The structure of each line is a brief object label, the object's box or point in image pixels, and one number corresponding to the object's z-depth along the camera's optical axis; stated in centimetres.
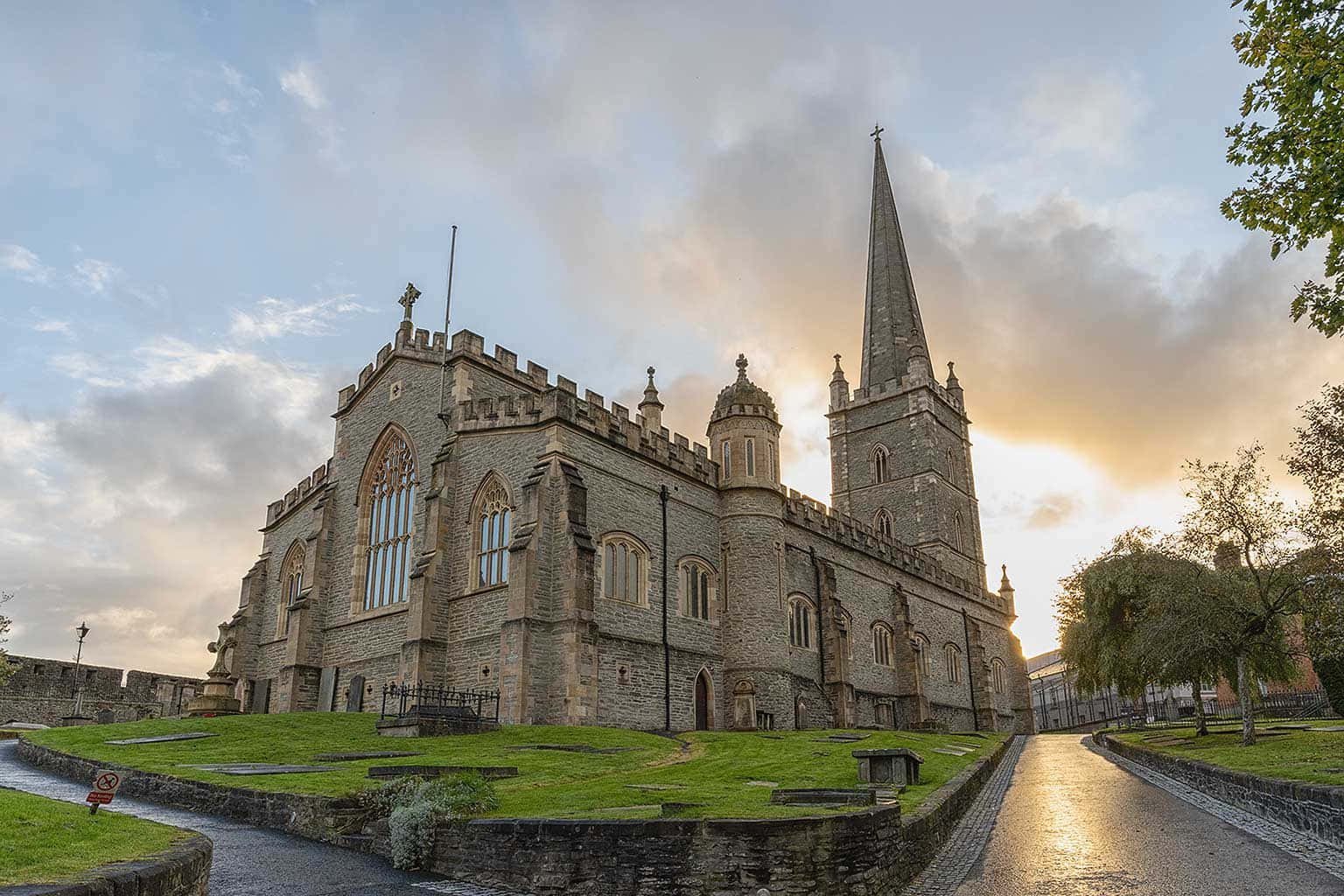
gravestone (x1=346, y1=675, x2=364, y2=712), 3192
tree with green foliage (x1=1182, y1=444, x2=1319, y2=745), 2453
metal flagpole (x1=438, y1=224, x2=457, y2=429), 3296
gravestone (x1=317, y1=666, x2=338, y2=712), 3300
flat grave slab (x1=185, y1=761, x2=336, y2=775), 1757
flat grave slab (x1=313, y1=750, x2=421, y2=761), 1978
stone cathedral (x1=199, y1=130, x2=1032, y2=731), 2838
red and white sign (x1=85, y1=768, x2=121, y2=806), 1002
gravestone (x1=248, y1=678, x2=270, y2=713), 3681
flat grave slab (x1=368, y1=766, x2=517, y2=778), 1635
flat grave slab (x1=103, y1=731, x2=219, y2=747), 2277
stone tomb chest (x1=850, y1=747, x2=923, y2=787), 1695
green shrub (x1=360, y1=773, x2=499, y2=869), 1209
